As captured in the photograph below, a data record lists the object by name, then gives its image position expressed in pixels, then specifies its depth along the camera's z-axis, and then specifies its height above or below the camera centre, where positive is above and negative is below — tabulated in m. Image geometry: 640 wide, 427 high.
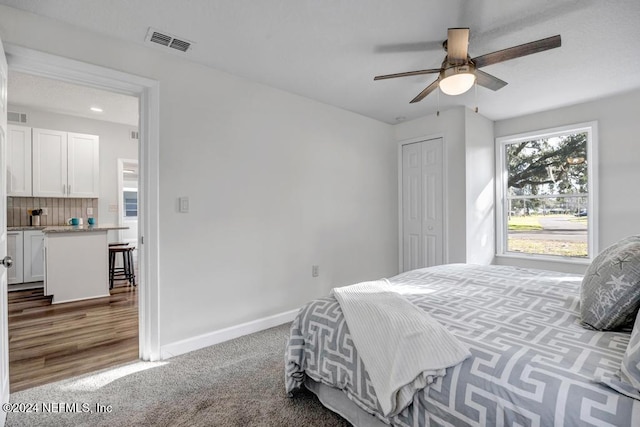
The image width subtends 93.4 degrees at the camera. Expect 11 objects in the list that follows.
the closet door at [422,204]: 3.91 +0.13
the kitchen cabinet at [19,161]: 4.27 +0.76
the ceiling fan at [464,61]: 1.71 +0.96
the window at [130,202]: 8.00 +0.35
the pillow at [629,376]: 0.84 -0.46
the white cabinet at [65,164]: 4.48 +0.79
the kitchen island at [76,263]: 3.69 -0.61
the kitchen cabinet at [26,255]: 4.27 -0.58
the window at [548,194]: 3.50 +0.25
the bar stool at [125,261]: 4.50 -0.71
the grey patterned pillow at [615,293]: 1.20 -0.33
